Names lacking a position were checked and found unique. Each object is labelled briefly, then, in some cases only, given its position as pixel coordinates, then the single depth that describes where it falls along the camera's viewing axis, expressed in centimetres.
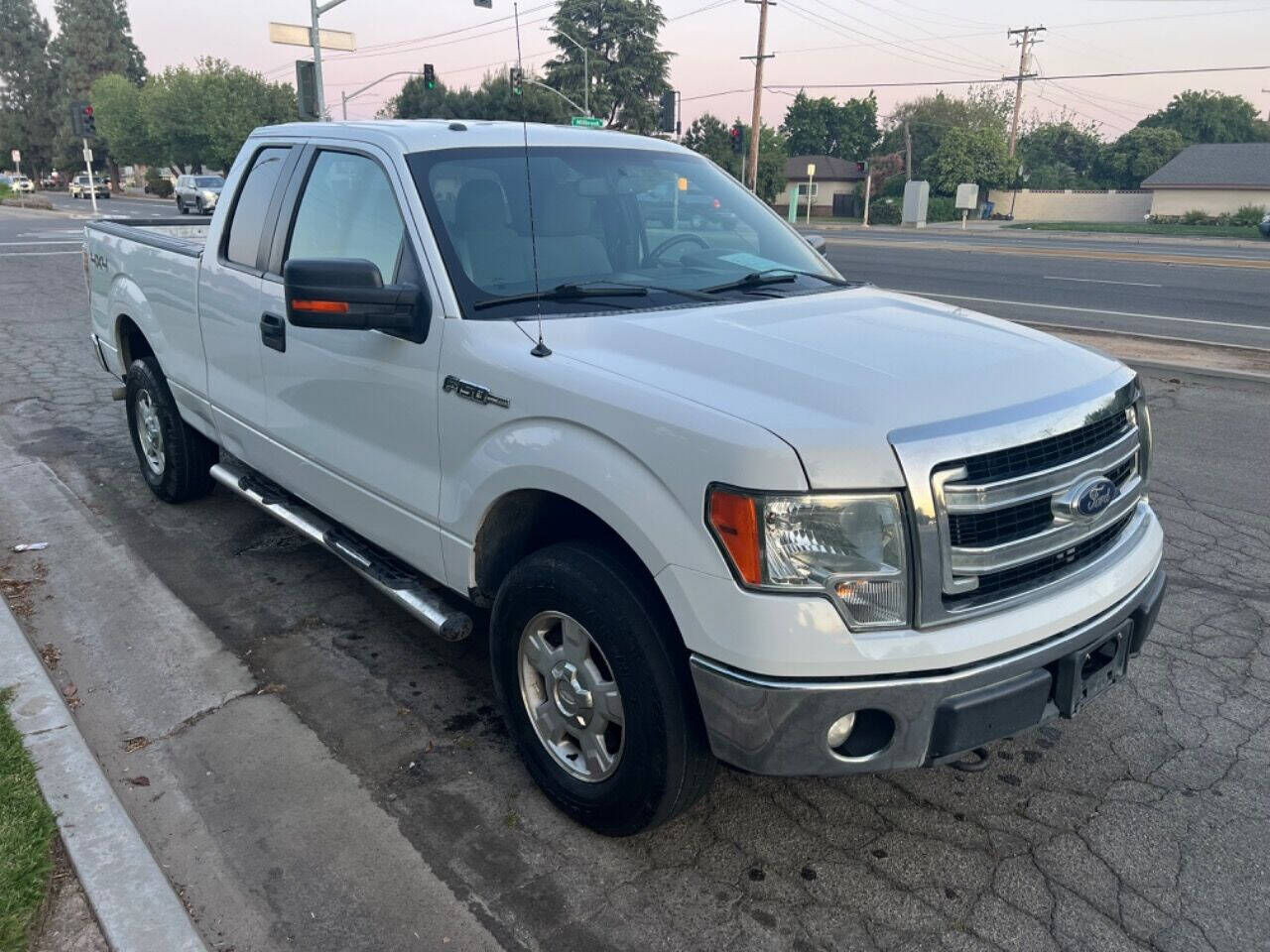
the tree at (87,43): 8969
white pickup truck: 235
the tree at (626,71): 3233
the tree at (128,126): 7319
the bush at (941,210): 6303
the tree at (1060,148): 9150
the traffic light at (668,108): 2373
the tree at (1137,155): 7569
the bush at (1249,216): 5122
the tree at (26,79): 9506
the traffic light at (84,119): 3684
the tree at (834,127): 9519
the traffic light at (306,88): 1745
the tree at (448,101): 4400
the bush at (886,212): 6258
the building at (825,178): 7888
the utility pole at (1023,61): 6638
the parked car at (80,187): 6612
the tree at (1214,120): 8419
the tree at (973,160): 6712
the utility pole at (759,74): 4006
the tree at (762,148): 6419
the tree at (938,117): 8919
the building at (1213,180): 5606
